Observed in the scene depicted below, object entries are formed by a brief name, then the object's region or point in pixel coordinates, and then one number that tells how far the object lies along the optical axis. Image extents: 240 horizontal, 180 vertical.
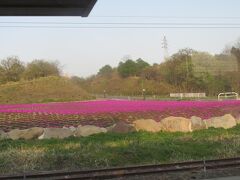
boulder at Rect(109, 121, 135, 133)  21.30
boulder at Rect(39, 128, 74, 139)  19.73
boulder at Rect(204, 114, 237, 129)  23.30
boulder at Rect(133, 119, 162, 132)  21.86
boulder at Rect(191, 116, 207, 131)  22.52
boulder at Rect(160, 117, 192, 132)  21.97
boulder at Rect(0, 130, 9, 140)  19.92
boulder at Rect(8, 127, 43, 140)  20.00
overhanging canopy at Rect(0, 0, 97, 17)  7.67
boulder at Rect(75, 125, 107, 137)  20.28
